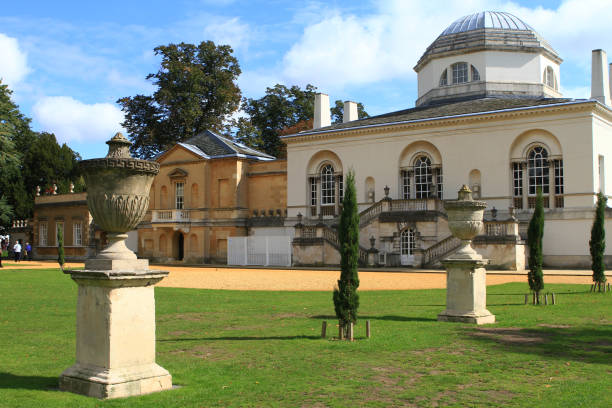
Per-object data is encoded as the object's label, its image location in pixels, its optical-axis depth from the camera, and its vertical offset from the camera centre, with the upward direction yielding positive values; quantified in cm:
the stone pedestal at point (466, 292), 1341 -104
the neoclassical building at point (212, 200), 4734 +328
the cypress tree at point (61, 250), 3430 -28
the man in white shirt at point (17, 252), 5086 -55
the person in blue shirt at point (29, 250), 5735 -49
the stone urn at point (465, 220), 1364 +49
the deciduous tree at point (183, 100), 5800 +1329
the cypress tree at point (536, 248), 1708 -14
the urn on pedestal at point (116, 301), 748 -67
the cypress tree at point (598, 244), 2025 -5
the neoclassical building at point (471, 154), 3575 +552
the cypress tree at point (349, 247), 1170 -6
